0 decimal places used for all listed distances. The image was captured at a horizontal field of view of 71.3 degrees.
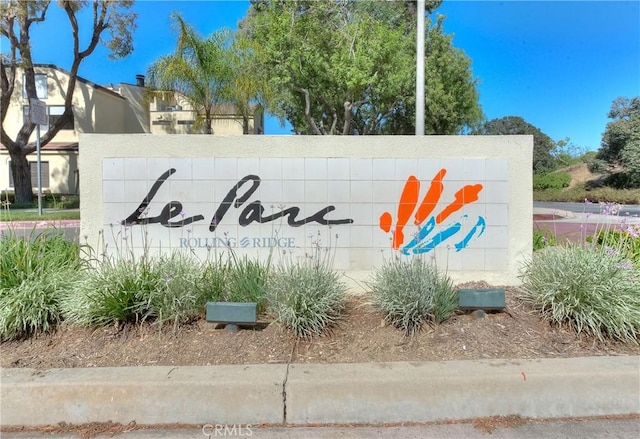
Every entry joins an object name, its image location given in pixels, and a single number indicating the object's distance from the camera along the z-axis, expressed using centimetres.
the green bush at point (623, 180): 4325
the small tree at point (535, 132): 6259
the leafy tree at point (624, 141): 4344
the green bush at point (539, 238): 727
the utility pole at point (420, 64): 776
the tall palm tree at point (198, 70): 1800
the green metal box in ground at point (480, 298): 423
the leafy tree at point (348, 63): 1812
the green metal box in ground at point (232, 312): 390
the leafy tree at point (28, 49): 2150
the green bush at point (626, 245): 463
